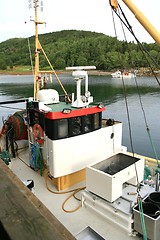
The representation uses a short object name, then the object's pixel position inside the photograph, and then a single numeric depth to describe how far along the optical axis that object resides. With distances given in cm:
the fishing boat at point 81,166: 402
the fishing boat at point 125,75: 7100
